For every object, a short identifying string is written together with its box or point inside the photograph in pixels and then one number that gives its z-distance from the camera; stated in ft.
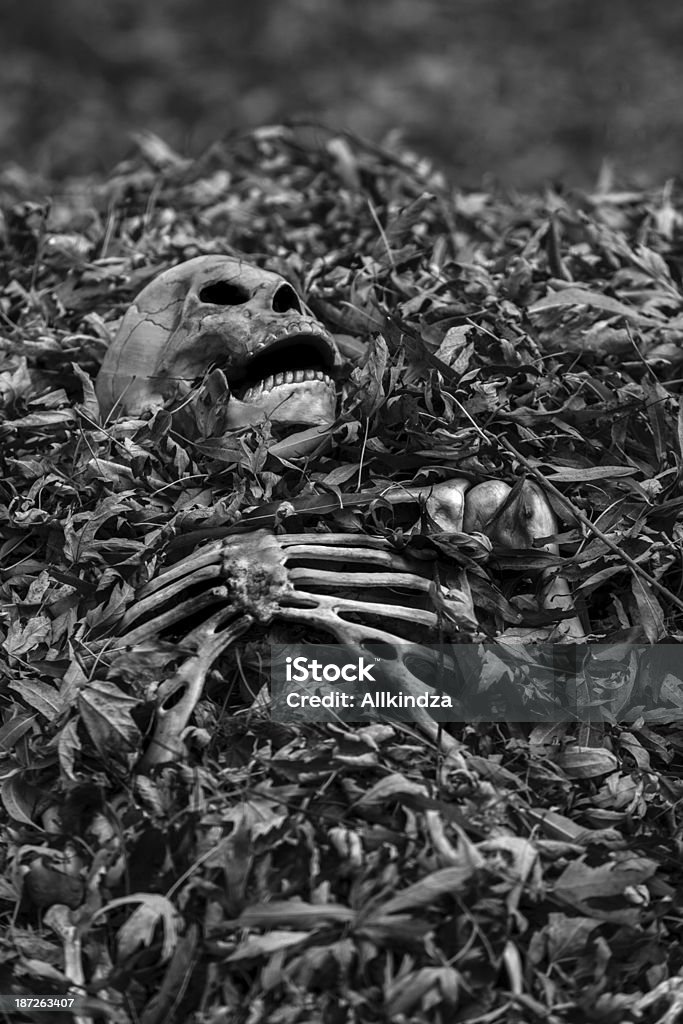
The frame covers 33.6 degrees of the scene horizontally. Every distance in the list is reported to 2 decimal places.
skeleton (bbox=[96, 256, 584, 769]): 7.17
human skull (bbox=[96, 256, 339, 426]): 8.66
